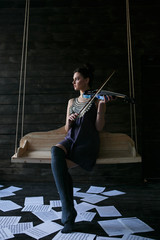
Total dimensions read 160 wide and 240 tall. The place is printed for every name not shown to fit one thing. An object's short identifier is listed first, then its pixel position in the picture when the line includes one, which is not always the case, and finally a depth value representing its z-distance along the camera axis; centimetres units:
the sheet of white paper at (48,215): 191
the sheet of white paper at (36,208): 212
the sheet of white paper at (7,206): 216
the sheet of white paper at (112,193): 264
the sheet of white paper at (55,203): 227
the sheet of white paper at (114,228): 167
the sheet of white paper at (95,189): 279
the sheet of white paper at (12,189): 279
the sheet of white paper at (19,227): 169
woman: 165
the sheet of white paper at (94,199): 240
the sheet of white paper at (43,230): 164
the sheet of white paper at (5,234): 160
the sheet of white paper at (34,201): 232
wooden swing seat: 209
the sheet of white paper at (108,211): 201
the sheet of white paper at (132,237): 157
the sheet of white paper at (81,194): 261
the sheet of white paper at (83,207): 213
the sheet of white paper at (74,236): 157
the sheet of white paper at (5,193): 259
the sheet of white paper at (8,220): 181
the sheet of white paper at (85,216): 191
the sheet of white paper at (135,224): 171
